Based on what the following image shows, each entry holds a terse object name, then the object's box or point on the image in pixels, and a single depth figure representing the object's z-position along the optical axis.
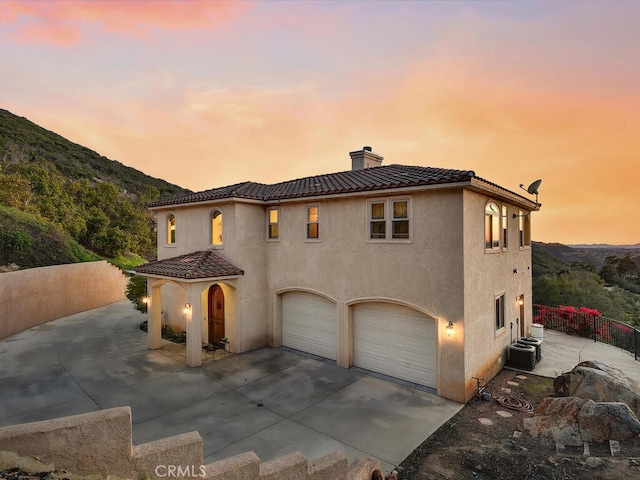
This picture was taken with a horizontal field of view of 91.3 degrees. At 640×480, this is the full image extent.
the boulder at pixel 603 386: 8.14
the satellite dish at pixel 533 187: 12.75
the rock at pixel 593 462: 6.07
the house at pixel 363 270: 9.61
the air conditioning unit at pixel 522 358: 11.68
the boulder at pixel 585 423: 6.95
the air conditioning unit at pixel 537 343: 12.52
